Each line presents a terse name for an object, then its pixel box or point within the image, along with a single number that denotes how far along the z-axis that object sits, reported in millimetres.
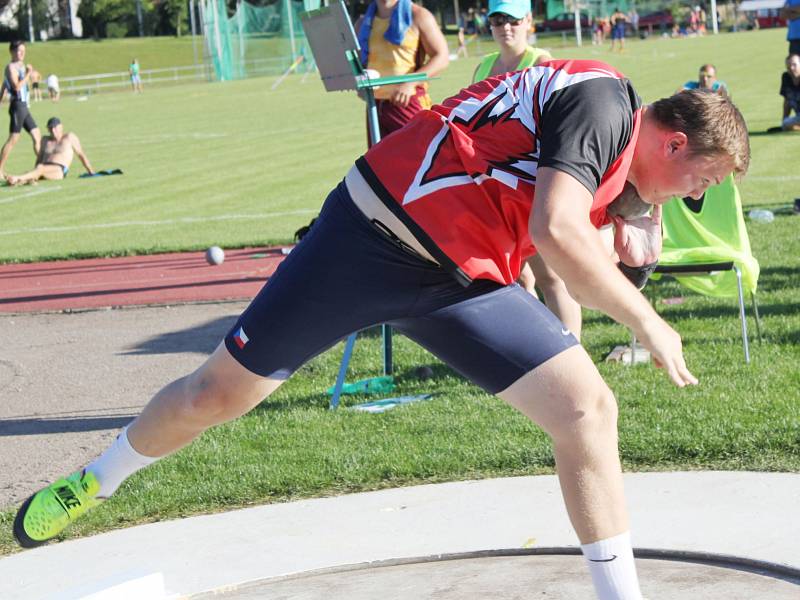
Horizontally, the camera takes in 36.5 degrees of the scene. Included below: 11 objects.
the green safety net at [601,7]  71000
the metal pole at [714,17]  69050
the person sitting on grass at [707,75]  14973
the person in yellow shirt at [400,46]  8578
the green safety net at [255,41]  51344
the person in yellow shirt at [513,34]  7359
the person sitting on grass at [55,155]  21641
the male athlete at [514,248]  3186
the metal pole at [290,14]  47075
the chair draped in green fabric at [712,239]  7305
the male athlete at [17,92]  23094
